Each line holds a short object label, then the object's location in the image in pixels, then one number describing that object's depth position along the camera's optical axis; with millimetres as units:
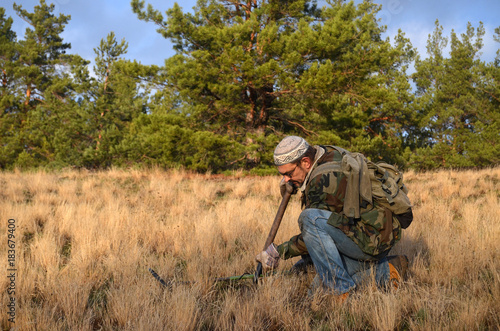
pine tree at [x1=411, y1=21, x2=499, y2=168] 20391
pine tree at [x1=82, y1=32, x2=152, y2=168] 19797
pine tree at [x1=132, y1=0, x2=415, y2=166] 13523
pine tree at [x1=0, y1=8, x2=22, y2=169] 23516
